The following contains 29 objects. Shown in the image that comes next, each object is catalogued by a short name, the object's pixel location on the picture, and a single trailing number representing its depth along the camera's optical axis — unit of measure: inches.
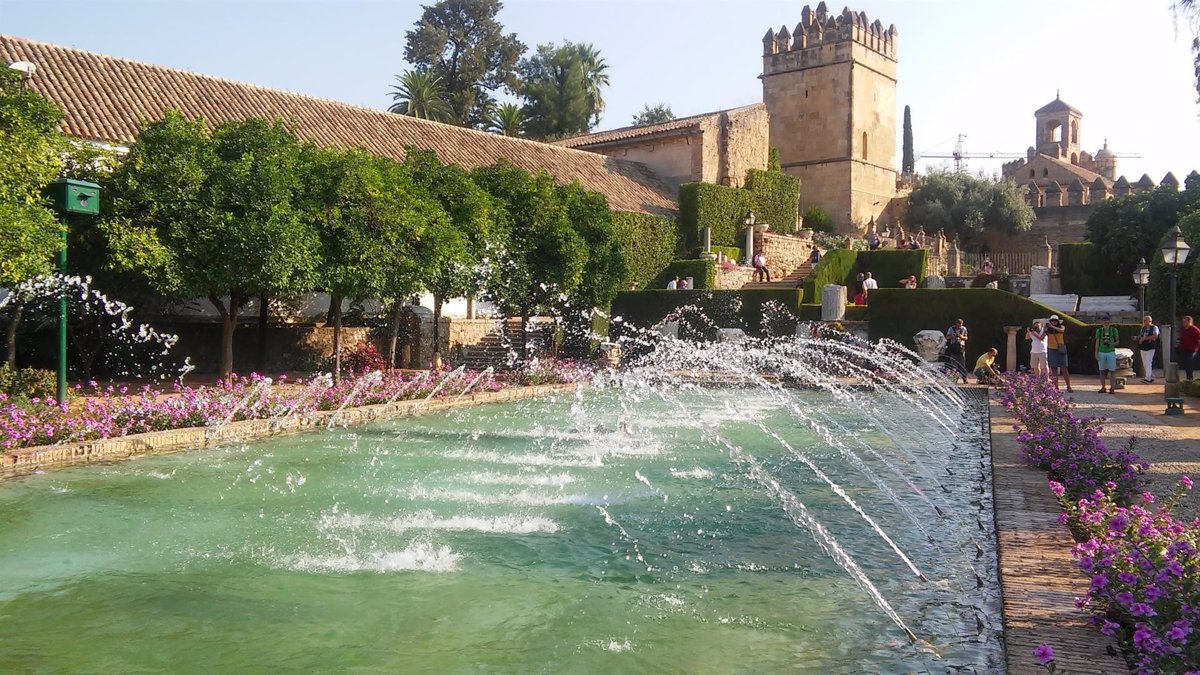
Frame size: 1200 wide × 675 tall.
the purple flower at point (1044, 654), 147.1
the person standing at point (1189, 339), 612.7
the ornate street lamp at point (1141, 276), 856.3
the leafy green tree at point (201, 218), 577.9
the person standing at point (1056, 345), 729.0
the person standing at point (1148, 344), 743.1
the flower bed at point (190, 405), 399.9
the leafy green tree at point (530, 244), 874.1
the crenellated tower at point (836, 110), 1873.8
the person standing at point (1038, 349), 696.4
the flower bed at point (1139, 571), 140.3
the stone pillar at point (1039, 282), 1320.1
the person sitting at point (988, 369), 757.3
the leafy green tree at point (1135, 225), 1258.0
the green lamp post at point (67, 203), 456.4
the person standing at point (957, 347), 796.0
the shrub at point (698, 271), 1249.4
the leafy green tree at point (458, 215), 776.9
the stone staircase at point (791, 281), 1290.6
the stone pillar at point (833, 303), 1000.2
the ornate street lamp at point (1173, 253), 609.6
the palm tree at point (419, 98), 1879.9
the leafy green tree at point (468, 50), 2089.1
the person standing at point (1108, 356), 681.1
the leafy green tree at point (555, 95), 2128.4
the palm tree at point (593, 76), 2260.1
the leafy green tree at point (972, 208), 1897.1
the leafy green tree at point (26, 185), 440.5
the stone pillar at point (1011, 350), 829.8
